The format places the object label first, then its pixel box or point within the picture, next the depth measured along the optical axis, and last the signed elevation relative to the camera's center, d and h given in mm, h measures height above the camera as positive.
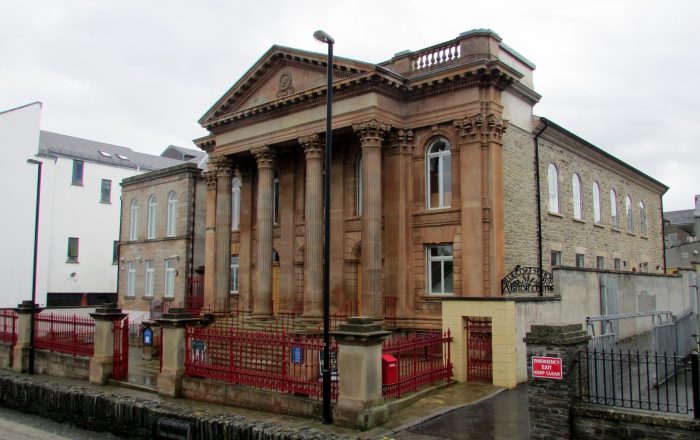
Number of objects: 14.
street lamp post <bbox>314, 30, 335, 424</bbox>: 12609 +437
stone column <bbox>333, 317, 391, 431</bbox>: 12227 -1862
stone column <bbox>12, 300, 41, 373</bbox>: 22328 -2023
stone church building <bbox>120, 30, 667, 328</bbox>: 21406 +4109
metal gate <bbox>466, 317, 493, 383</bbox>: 16219 -1992
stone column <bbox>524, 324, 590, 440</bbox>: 9664 -1638
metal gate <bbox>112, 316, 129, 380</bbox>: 18875 -2173
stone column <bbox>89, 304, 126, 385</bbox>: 18719 -1978
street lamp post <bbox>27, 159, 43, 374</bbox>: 21938 -2159
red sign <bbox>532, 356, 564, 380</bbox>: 9766 -1358
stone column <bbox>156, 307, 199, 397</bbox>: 16266 -1868
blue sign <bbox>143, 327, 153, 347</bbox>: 23047 -2037
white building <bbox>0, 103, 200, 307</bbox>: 42906 +5349
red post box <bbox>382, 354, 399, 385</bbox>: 13594 -1937
